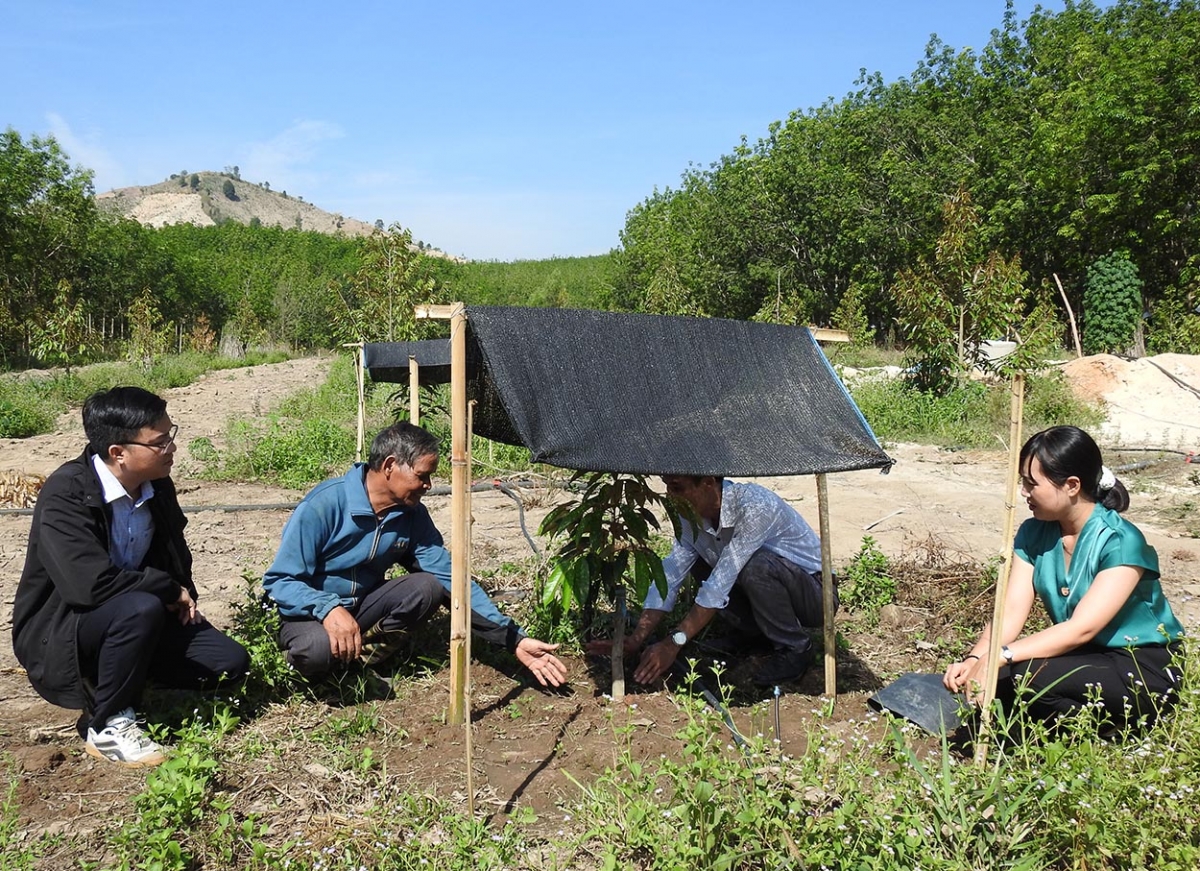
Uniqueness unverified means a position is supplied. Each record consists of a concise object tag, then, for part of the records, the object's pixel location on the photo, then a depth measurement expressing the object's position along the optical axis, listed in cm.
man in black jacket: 287
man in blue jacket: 337
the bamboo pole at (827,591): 359
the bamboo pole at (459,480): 293
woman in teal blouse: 283
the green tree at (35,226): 2469
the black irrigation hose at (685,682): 371
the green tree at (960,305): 1210
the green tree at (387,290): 1162
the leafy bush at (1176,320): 1686
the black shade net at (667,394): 294
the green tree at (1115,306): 1881
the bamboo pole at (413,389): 569
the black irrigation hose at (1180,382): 1188
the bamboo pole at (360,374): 776
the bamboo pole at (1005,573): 254
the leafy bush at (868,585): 474
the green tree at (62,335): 1502
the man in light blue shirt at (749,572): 361
